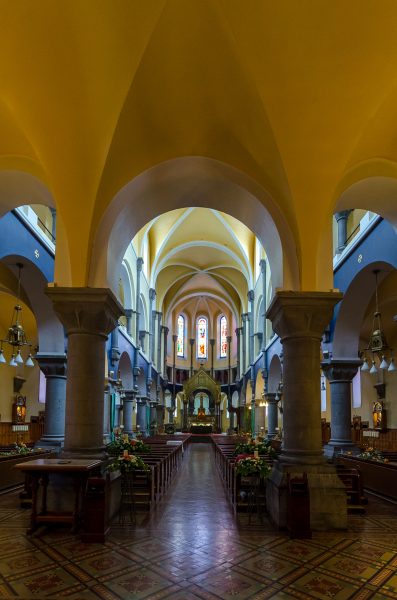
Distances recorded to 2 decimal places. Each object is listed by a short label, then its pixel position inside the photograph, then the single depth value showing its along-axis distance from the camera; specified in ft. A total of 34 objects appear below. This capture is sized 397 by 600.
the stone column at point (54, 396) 50.14
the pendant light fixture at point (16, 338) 44.52
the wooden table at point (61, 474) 25.23
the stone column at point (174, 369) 154.92
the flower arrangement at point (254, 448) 36.65
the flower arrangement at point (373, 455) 41.60
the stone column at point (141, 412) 98.02
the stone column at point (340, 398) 50.16
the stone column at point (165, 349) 138.14
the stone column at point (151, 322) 107.24
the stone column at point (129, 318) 83.05
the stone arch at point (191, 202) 32.24
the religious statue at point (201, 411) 139.03
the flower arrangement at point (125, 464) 29.89
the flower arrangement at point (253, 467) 29.99
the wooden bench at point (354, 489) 32.53
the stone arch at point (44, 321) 51.39
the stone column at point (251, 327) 103.21
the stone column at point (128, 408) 81.23
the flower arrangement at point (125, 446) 35.38
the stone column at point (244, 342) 118.42
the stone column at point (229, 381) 148.24
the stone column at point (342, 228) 53.16
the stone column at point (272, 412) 82.74
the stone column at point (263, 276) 80.46
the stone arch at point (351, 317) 49.37
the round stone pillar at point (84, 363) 29.89
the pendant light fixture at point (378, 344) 44.06
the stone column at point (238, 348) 134.66
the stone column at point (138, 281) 85.66
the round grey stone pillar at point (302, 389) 28.66
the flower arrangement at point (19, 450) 42.84
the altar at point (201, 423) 134.00
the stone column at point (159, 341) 120.76
